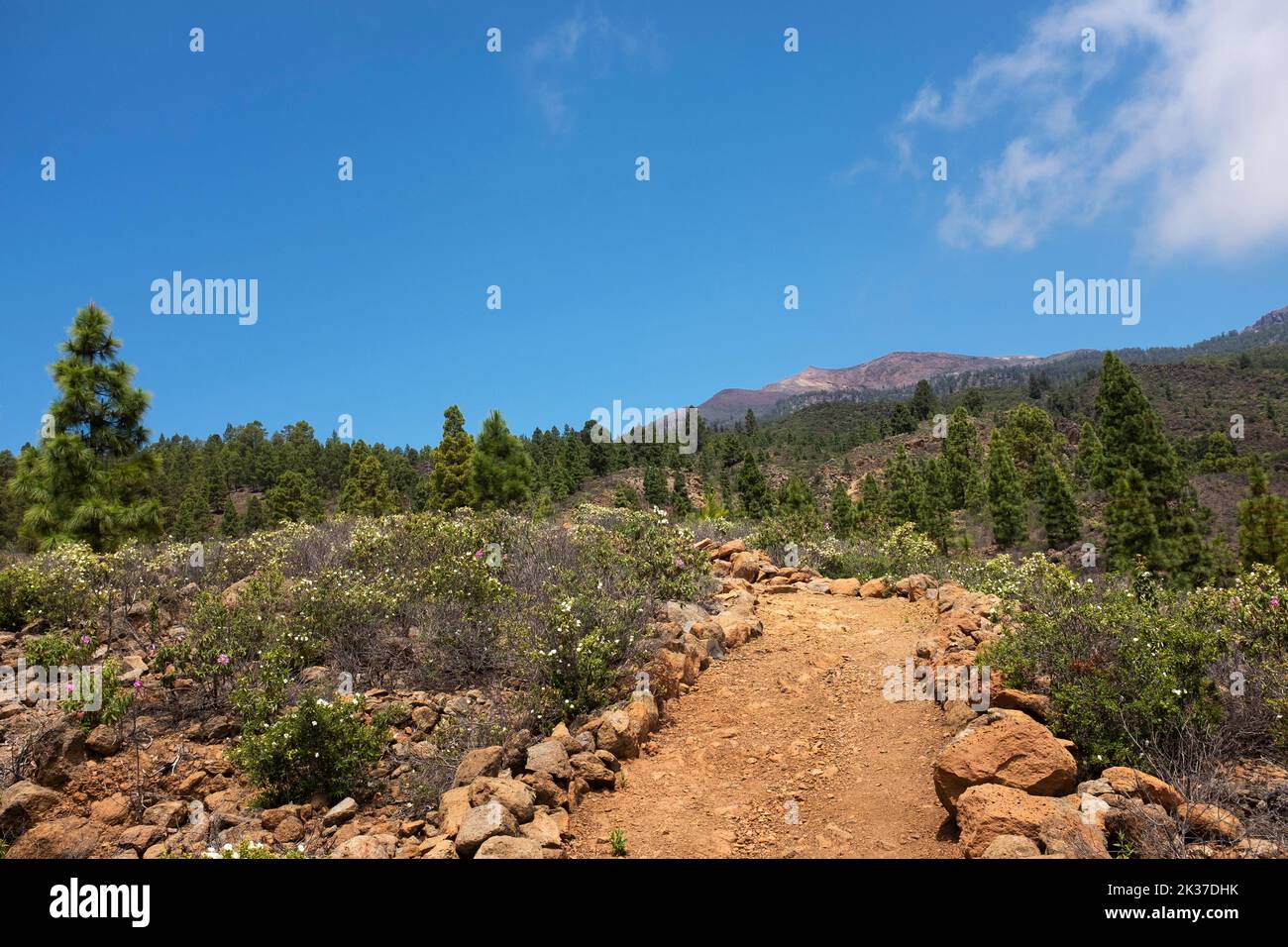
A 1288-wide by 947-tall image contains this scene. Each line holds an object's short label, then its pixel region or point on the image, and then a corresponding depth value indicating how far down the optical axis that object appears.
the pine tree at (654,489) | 53.53
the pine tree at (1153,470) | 27.09
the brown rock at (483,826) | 3.87
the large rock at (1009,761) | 4.19
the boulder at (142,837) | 4.18
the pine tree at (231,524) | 49.68
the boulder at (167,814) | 4.43
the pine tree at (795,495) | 38.66
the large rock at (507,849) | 3.71
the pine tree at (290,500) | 46.94
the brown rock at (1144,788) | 3.88
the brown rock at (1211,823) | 3.62
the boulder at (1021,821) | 3.54
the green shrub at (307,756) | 4.67
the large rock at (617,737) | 5.34
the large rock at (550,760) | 4.80
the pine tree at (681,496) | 42.51
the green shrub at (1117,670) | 4.55
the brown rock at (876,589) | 10.64
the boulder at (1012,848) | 3.48
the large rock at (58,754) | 4.82
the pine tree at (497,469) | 28.81
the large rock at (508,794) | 4.25
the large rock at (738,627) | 8.05
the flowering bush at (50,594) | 7.97
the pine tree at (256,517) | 48.79
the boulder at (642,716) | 5.55
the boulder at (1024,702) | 4.95
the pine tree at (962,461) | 50.28
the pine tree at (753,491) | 42.12
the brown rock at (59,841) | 4.07
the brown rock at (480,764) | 4.77
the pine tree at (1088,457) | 47.33
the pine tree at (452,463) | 34.88
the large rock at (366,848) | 3.80
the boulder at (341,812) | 4.50
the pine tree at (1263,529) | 25.81
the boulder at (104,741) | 5.15
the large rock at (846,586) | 10.91
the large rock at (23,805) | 4.29
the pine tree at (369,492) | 40.78
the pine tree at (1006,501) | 41.16
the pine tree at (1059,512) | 39.19
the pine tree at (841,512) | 40.13
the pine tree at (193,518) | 48.22
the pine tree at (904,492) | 41.06
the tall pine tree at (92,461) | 14.06
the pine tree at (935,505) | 39.03
